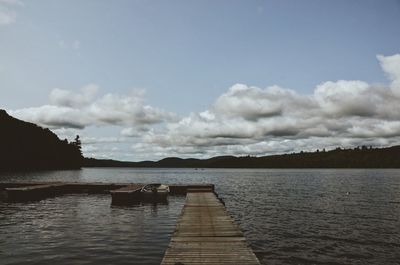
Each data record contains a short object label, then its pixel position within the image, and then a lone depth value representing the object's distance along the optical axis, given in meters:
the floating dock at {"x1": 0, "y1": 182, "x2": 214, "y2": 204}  42.66
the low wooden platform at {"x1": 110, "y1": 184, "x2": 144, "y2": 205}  39.67
